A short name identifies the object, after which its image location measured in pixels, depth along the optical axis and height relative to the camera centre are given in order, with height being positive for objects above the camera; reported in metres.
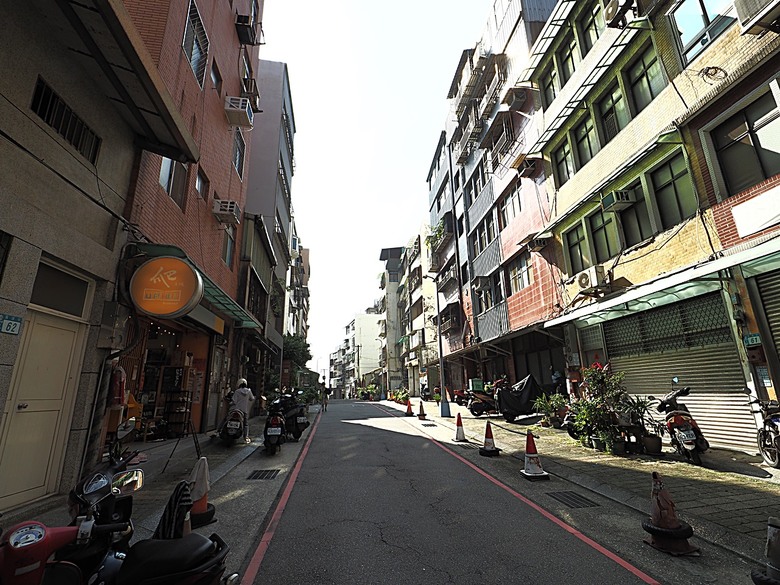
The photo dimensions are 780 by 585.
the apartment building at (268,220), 19.56 +9.88
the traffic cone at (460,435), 11.16 -1.04
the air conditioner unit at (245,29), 14.70 +13.59
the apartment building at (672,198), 7.80 +4.78
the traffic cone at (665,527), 3.97 -1.34
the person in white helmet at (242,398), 10.86 +0.09
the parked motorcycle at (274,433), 9.58 -0.75
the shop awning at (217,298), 7.59 +2.94
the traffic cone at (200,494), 4.86 -1.10
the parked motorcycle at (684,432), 7.42 -0.73
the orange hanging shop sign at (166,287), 7.01 +2.00
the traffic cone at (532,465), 7.06 -1.22
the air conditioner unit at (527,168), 16.49 +9.28
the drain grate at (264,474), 7.52 -1.36
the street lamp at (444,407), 18.69 -0.46
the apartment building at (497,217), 16.64 +9.13
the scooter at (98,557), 2.07 -0.84
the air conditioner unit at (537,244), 15.50 +5.76
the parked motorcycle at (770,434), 6.70 -0.73
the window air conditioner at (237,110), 13.64 +9.74
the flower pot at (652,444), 8.37 -1.05
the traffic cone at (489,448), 9.16 -1.17
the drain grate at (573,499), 5.71 -1.52
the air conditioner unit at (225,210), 13.10 +6.15
